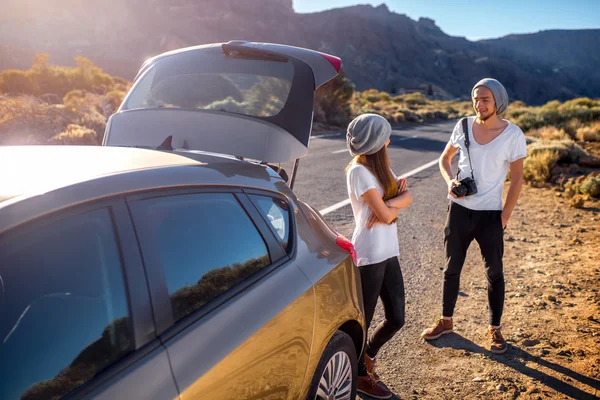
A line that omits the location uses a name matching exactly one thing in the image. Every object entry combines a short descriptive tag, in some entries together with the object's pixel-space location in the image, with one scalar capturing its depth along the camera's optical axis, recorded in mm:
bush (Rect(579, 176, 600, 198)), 8469
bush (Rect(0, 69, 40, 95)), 17595
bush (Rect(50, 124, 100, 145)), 11132
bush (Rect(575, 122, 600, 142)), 16755
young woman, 2760
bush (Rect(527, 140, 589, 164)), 11359
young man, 3418
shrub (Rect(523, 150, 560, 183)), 10234
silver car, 1174
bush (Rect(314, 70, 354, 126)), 22844
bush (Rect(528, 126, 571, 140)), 16156
